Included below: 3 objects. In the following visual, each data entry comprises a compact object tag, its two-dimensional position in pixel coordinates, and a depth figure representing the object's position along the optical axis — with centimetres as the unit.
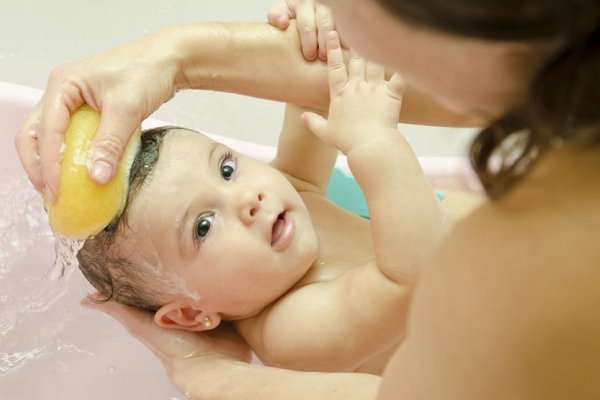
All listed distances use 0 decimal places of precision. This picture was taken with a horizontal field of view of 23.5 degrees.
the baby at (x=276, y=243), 95
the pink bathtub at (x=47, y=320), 116
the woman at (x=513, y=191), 49
